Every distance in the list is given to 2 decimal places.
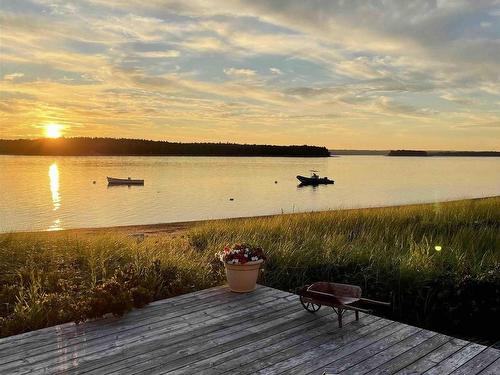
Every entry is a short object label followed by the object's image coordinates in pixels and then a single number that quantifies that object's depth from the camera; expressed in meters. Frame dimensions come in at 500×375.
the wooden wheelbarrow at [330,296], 5.18
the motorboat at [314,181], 73.56
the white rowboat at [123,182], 67.75
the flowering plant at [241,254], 6.64
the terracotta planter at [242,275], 6.58
